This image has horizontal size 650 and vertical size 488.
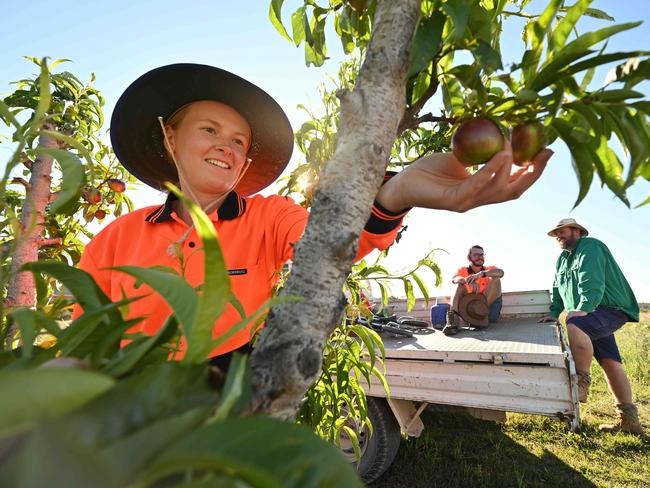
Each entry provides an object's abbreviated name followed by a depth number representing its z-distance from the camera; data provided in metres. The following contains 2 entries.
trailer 2.88
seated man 5.62
